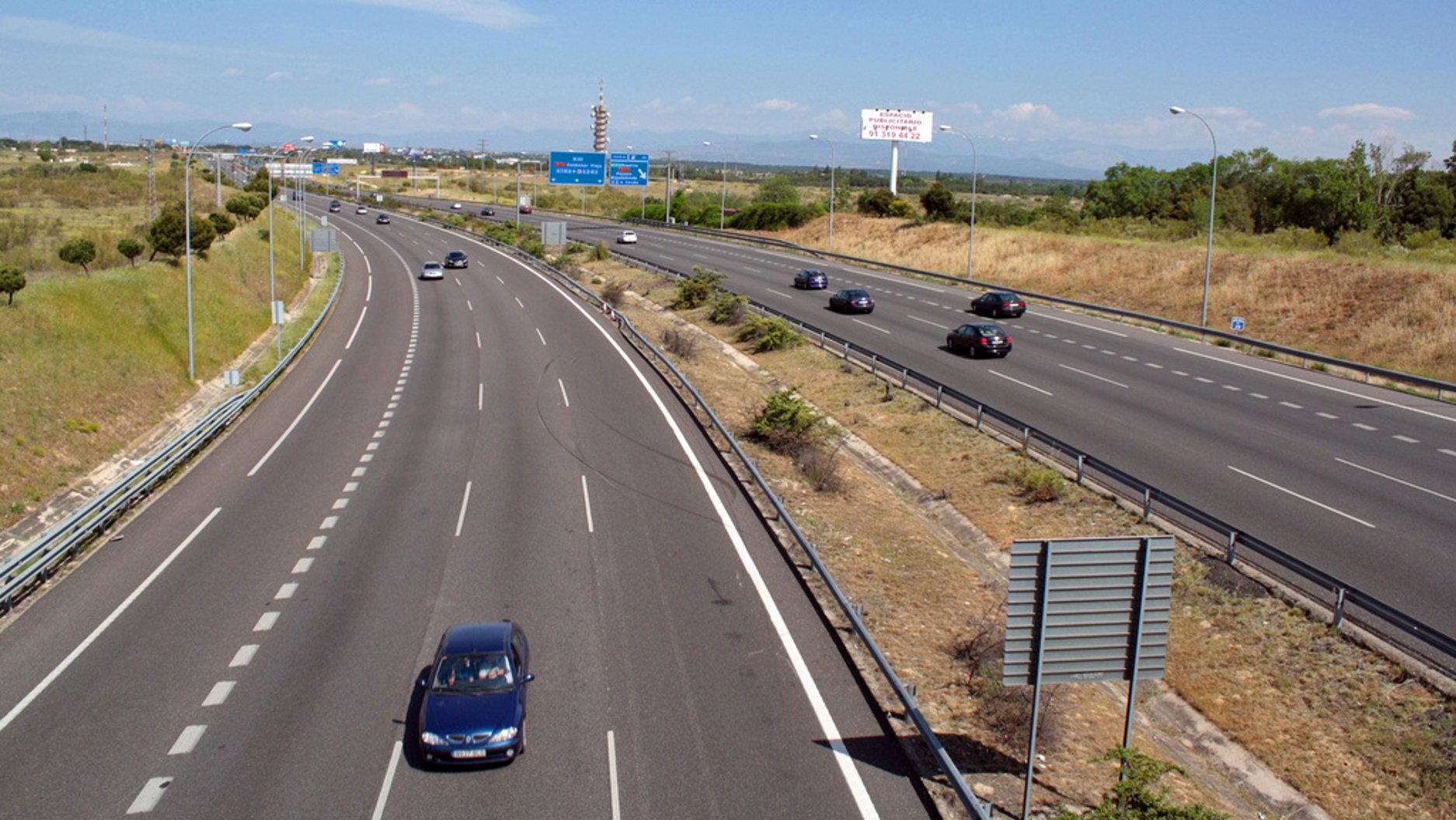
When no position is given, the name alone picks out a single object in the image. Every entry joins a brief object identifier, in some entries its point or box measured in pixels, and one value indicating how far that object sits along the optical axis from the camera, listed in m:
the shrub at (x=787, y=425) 25.95
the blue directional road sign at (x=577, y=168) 90.56
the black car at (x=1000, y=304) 46.16
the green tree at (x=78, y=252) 41.97
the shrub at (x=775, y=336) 40.06
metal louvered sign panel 10.00
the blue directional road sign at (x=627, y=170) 93.56
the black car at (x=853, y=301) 47.84
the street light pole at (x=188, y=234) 29.67
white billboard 101.56
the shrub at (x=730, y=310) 46.03
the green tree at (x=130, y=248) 46.89
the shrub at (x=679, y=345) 38.06
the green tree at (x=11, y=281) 31.31
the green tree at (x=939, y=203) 90.06
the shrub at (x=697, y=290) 51.09
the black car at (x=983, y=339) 36.50
